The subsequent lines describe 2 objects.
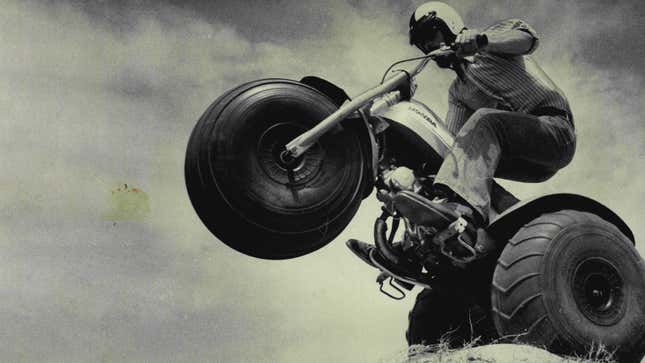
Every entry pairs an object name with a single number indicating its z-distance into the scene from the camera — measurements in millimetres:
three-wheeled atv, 5305
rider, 5660
